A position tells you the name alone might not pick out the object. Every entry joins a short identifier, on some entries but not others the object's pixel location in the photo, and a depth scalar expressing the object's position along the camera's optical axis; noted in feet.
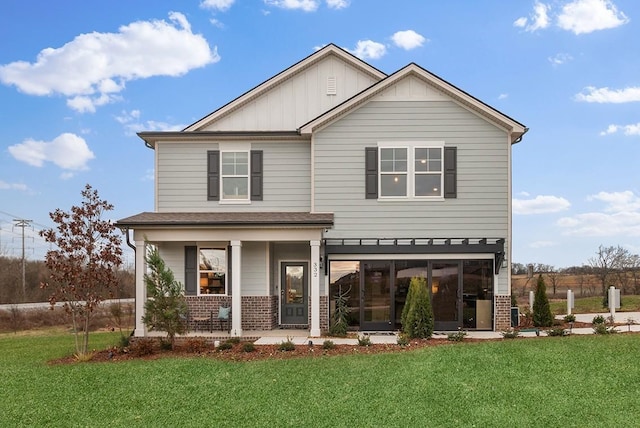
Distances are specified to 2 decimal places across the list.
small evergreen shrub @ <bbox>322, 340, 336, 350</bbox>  40.91
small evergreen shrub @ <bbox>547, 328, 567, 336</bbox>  43.60
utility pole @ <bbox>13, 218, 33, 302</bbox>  124.67
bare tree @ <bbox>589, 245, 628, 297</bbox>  96.53
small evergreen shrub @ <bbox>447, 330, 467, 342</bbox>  43.45
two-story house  49.44
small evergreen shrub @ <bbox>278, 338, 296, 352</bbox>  41.19
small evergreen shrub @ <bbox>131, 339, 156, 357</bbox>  41.73
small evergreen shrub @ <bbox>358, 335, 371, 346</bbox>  41.81
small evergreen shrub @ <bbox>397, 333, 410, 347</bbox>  41.98
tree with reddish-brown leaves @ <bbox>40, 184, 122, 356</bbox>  42.06
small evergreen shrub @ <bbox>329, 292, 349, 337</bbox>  48.24
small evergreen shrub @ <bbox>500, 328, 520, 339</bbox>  43.93
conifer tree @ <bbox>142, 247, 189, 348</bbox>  41.86
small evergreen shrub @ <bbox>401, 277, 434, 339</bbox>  44.73
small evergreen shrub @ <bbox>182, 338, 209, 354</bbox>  42.34
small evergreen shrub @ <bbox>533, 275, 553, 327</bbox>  53.93
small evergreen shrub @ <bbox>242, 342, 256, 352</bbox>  41.34
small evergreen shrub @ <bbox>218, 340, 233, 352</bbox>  42.86
